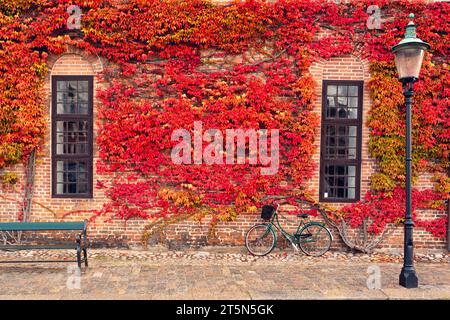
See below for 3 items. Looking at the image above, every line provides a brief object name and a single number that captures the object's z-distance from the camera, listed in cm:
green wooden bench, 602
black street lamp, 527
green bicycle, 720
